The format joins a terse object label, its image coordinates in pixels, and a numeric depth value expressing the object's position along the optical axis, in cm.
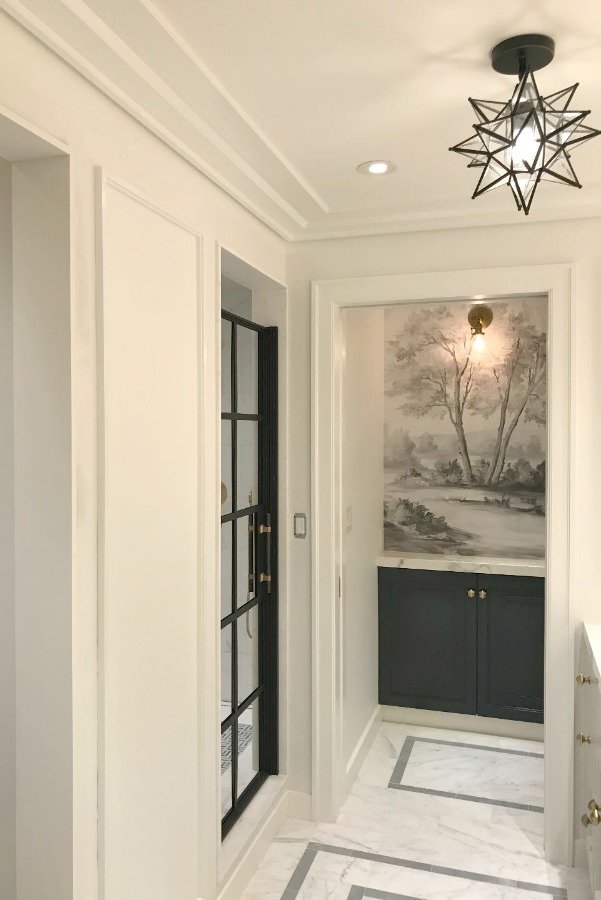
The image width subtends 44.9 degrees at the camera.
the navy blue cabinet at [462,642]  369
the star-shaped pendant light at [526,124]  145
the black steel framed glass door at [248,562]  266
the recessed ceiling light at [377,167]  221
